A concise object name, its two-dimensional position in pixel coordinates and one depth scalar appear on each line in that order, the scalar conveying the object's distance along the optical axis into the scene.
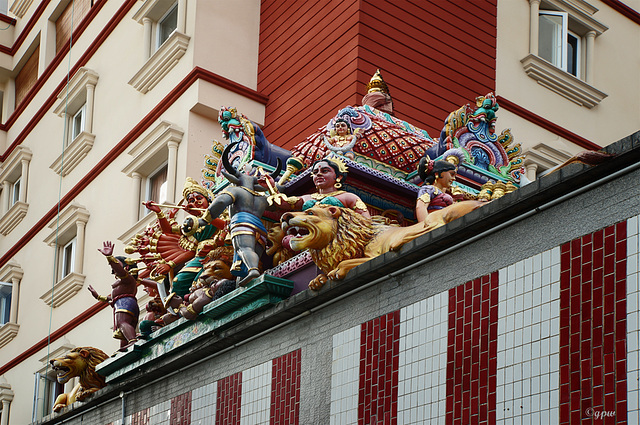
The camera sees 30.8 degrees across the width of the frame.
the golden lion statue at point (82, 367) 15.68
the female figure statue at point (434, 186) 12.20
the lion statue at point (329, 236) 11.04
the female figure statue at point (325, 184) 12.13
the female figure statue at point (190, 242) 13.66
